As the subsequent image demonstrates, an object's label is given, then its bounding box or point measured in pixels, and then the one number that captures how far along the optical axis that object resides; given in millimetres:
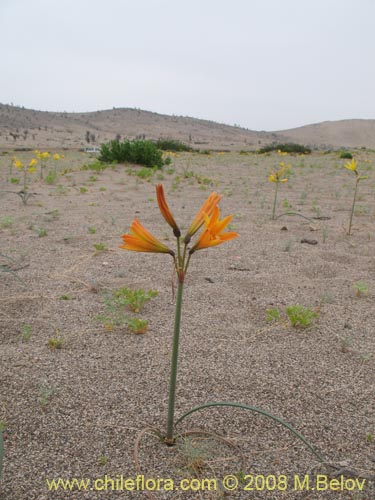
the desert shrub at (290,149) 21688
